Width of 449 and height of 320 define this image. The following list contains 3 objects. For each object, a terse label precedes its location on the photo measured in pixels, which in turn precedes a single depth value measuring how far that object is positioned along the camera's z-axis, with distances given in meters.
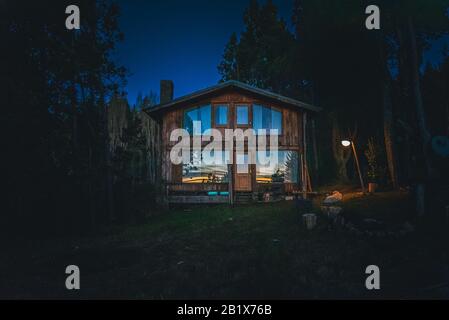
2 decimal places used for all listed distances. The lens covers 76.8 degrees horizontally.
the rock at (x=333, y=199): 11.41
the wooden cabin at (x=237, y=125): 16.70
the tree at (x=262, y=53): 30.38
